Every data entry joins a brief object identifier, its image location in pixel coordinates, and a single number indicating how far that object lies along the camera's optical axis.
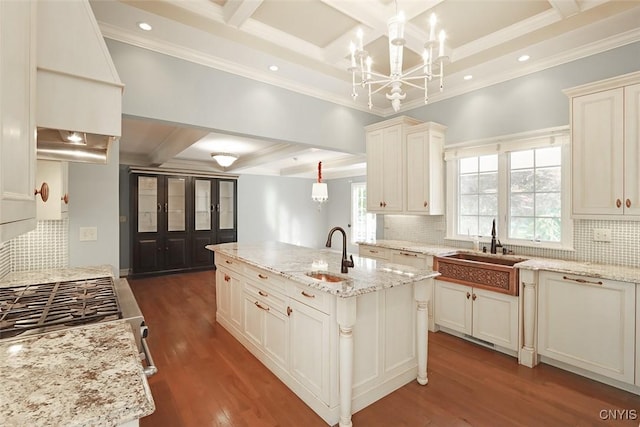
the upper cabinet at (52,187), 1.86
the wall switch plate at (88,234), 2.50
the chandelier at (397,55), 1.78
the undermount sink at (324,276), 2.21
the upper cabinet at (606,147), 2.30
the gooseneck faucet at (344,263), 2.27
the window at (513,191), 2.98
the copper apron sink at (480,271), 2.75
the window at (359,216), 8.31
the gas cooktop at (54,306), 1.25
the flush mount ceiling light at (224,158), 5.89
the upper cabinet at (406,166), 3.65
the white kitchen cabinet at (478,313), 2.77
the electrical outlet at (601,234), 2.65
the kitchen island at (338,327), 1.92
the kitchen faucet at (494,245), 3.26
